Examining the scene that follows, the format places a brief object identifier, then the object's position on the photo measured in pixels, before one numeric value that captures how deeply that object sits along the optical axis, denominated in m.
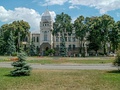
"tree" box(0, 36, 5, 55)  37.00
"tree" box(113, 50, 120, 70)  10.15
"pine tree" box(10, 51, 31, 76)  8.42
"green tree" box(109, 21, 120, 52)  32.10
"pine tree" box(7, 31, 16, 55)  35.49
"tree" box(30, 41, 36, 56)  37.88
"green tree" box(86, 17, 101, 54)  32.44
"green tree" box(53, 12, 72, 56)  36.38
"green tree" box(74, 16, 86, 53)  33.94
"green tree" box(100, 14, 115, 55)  32.40
